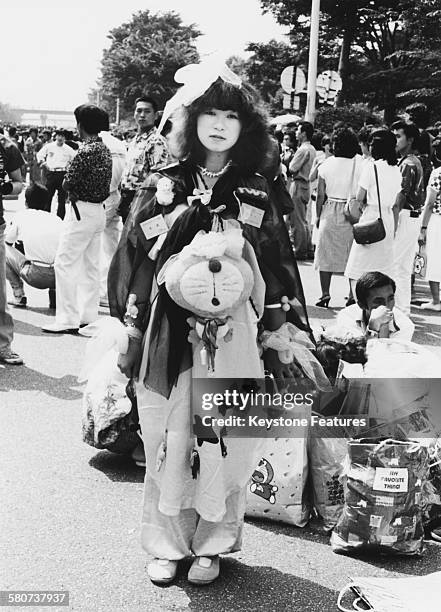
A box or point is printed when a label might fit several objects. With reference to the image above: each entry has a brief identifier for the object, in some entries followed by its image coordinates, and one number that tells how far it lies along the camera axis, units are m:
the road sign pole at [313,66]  16.17
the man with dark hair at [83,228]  6.57
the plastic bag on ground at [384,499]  3.26
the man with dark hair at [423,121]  8.63
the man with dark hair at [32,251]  7.49
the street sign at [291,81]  17.45
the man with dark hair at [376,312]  4.31
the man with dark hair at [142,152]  6.46
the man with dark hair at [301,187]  10.87
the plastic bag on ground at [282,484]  3.54
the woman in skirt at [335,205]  8.07
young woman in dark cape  2.94
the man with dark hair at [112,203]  7.23
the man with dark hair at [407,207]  7.37
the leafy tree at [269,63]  34.12
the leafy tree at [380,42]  29.84
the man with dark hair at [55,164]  11.95
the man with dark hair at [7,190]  5.74
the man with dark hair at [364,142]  9.02
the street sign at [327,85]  18.23
